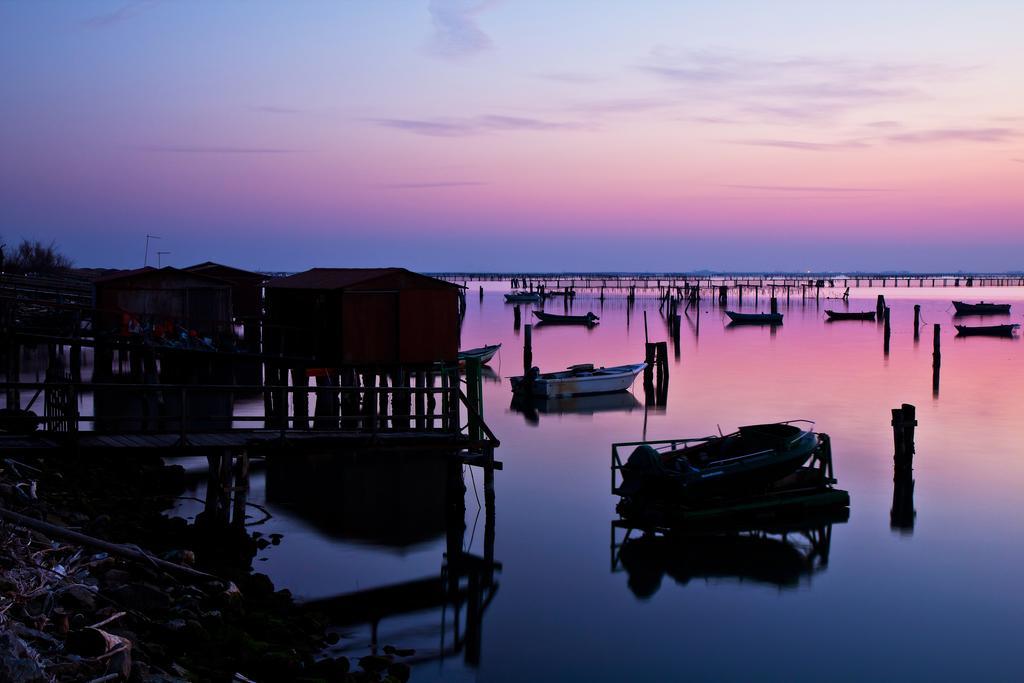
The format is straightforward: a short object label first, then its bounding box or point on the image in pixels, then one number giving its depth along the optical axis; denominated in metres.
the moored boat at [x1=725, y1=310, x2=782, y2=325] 88.19
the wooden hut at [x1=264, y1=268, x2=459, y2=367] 26.27
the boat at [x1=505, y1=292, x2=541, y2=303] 121.50
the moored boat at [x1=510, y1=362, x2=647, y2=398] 40.84
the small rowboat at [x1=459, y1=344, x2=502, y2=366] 47.74
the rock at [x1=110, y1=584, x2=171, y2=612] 11.60
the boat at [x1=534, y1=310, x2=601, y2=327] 89.81
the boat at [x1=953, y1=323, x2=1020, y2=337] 77.12
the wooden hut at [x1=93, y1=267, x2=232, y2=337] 31.28
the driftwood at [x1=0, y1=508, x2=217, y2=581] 11.69
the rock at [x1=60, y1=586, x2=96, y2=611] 10.77
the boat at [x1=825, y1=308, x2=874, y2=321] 94.00
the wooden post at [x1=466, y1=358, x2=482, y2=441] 22.34
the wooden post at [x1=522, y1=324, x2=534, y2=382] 44.74
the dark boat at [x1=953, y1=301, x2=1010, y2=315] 96.19
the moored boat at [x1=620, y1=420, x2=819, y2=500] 20.78
